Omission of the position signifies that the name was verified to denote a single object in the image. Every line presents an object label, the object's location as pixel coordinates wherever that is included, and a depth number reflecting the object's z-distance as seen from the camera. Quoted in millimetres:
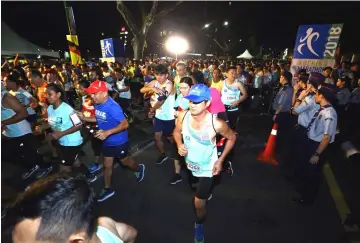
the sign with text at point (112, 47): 12934
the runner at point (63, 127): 4289
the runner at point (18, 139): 4602
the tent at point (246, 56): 35378
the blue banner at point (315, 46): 7258
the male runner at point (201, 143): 3234
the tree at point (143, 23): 17797
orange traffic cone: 6266
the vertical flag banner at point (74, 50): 12750
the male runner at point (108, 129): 4100
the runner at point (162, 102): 5574
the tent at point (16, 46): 21234
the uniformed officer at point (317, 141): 3926
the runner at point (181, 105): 5000
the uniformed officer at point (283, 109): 6391
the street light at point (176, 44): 13883
